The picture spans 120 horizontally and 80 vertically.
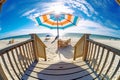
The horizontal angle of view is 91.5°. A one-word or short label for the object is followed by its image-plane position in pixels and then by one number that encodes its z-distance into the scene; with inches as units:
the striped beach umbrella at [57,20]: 90.9
